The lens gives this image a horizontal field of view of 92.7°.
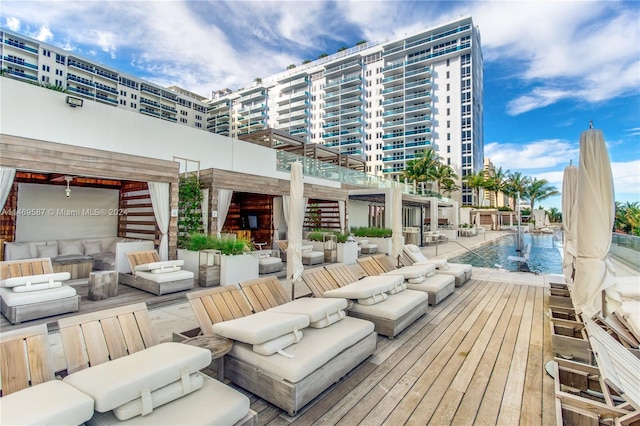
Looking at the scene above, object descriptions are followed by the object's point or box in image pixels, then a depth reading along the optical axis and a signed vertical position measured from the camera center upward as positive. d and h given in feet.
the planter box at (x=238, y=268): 20.54 -3.42
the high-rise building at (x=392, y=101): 140.46 +63.11
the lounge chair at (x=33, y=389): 4.39 -2.82
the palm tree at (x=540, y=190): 136.56 +13.87
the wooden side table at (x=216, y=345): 7.50 -3.23
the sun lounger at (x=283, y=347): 7.19 -3.39
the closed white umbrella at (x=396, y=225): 24.49 -0.43
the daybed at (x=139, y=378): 5.24 -3.00
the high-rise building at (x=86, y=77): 116.88 +62.35
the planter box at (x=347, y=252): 32.18 -3.49
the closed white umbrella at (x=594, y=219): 9.73 +0.06
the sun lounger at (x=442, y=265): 20.66 -3.38
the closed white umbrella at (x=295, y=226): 15.89 -0.36
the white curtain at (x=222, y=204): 26.01 +1.32
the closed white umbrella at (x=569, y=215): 16.16 +0.33
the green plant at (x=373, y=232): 42.94 -1.80
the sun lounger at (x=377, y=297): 11.67 -3.30
